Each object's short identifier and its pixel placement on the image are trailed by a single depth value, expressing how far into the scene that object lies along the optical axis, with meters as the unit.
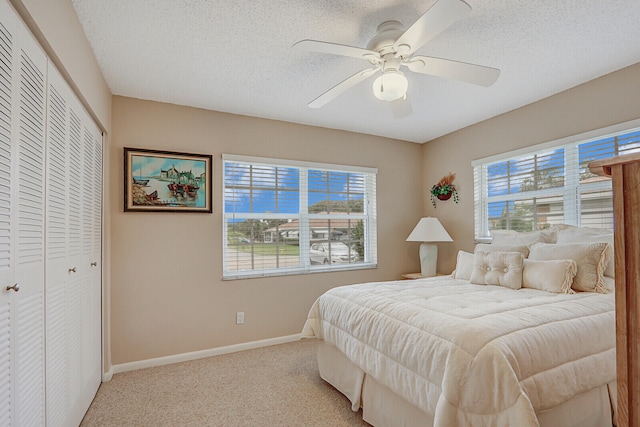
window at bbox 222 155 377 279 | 3.49
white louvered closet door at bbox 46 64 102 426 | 1.66
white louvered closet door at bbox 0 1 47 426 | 1.20
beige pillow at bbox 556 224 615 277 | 2.39
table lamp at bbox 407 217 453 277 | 3.81
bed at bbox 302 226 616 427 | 1.41
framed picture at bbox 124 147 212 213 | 2.97
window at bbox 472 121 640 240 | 2.73
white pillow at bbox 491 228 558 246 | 2.86
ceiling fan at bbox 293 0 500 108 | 1.74
